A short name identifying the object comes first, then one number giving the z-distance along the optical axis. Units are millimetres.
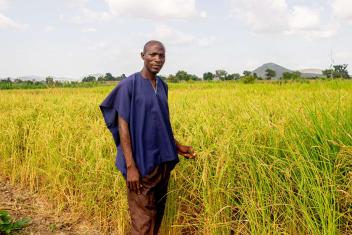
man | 2100
